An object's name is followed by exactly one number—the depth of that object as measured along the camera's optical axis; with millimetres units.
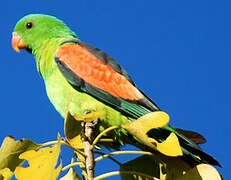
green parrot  7549
